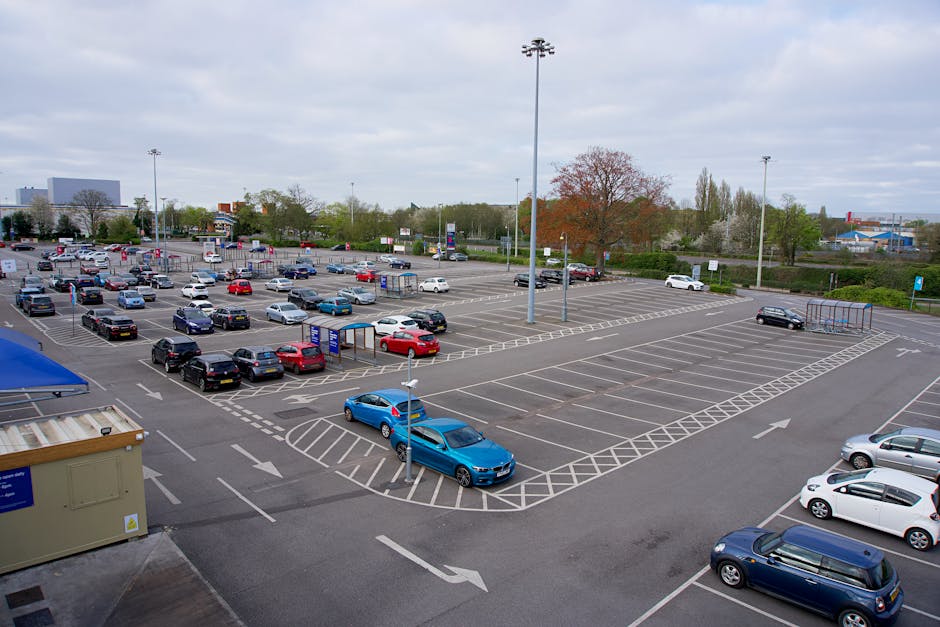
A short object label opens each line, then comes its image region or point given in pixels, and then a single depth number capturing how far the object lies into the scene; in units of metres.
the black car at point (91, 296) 43.03
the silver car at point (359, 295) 44.94
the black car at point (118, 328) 32.03
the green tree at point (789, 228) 78.38
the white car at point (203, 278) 55.06
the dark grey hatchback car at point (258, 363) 24.23
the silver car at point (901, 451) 15.34
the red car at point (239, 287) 50.12
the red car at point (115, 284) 51.45
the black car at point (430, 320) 34.44
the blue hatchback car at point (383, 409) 17.97
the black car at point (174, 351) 25.69
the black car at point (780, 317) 38.41
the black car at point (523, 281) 56.56
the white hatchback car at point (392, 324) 32.34
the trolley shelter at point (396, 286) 49.38
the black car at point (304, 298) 42.70
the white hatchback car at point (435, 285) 51.88
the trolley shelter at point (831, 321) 36.72
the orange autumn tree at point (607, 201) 64.44
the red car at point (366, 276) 59.84
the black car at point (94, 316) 34.53
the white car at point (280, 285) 51.75
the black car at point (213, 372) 22.78
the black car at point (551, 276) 59.84
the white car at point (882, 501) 12.09
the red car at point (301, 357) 25.77
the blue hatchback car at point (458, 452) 14.59
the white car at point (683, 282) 57.00
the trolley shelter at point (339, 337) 28.62
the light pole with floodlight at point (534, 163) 34.94
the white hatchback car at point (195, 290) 45.88
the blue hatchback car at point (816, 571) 9.32
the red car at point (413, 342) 29.12
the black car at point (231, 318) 35.34
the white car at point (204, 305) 37.83
